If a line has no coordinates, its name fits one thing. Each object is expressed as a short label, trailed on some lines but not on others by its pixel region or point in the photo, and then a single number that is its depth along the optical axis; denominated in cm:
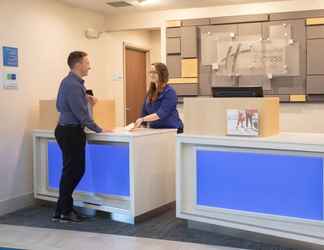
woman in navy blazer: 449
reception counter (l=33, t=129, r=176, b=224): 408
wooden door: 718
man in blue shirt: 404
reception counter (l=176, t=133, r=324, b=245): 324
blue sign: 462
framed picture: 347
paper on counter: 438
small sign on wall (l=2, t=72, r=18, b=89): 461
